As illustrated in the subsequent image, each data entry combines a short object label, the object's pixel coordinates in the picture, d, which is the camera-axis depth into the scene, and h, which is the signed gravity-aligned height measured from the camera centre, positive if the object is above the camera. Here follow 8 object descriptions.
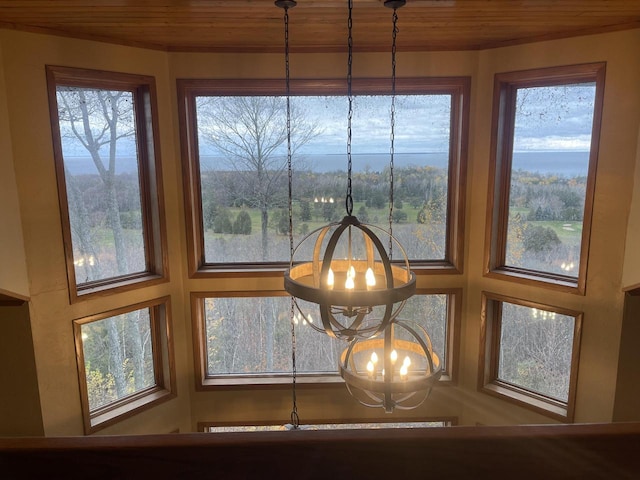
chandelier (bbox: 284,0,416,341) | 1.95 -0.50
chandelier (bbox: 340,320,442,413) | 2.75 -1.22
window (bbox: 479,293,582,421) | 4.19 -1.70
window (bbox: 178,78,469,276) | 4.37 +0.09
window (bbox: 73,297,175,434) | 4.09 -1.72
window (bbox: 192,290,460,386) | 4.65 -1.66
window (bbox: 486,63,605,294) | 3.92 +0.01
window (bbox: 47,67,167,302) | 3.82 +0.00
